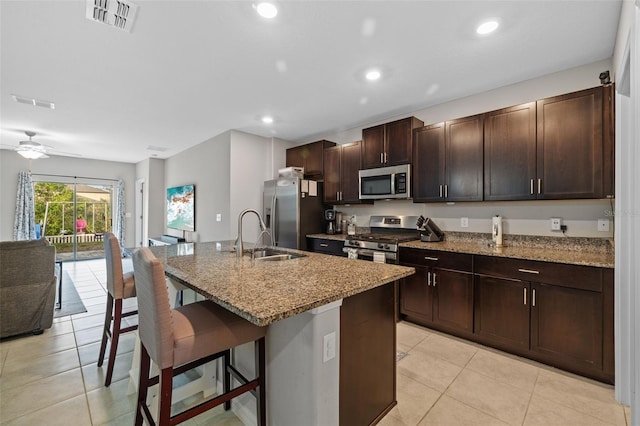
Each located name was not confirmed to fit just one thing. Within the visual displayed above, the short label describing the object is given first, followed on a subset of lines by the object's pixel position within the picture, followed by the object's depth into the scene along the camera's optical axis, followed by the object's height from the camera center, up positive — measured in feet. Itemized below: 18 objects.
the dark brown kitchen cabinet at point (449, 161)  9.39 +1.95
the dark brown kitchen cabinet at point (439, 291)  8.71 -2.55
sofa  8.82 -2.42
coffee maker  14.53 -0.29
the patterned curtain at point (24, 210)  19.04 +0.23
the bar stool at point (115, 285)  6.50 -1.72
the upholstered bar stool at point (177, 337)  3.72 -1.82
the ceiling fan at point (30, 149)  14.37 +3.37
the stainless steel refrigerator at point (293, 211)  13.58 +0.18
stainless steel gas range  10.43 -0.94
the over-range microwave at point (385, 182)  11.13 +1.38
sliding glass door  21.23 -0.11
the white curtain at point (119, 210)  23.58 +0.32
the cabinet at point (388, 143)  11.18 +3.07
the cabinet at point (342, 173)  13.15 +2.07
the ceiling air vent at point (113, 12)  5.69 +4.32
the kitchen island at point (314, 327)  3.91 -1.86
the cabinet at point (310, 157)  14.73 +3.22
